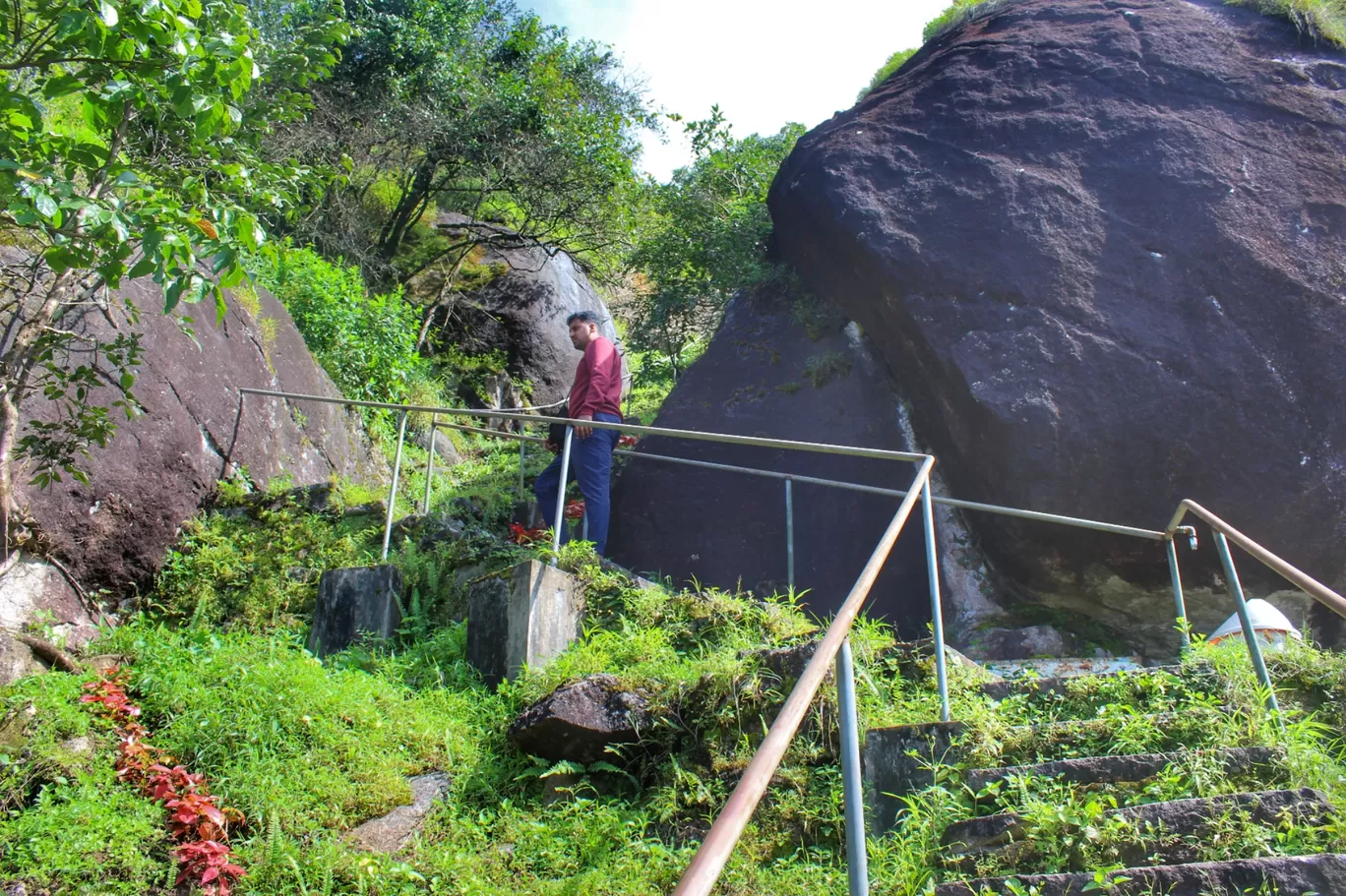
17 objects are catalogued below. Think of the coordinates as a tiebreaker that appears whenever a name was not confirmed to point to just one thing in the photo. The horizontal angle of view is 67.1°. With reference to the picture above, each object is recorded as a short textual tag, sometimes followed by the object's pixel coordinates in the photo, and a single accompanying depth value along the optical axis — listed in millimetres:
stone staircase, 2814
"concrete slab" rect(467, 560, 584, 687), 5141
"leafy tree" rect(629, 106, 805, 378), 10781
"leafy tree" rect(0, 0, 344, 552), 3988
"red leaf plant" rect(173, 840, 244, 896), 3648
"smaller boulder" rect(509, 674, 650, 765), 4324
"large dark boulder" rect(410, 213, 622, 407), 14094
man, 6711
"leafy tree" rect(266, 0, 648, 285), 13484
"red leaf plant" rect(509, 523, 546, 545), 6520
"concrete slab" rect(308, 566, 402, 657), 6027
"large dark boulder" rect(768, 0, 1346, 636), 6957
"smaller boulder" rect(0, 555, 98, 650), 5484
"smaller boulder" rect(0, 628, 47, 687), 4727
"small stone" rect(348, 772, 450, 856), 3938
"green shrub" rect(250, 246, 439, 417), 10227
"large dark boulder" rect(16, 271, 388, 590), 6145
